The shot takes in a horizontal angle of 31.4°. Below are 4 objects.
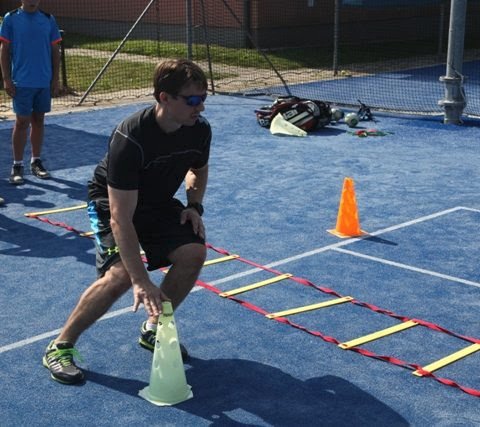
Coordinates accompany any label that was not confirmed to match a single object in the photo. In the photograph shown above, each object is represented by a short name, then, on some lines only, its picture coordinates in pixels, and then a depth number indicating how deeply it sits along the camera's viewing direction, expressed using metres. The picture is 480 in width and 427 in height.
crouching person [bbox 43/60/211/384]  4.59
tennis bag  13.21
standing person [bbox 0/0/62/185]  9.57
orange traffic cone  7.89
